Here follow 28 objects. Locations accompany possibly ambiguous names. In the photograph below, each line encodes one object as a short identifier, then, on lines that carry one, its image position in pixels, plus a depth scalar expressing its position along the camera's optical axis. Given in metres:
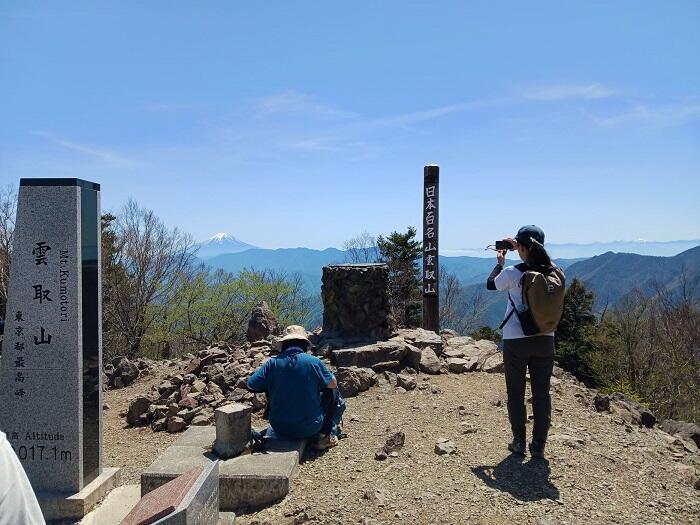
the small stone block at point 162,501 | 3.40
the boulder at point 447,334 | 12.22
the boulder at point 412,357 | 9.70
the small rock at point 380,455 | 5.80
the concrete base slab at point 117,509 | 4.69
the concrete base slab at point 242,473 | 5.03
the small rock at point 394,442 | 5.98
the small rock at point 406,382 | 8.57
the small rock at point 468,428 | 6.53
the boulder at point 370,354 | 9.40
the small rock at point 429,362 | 9.53
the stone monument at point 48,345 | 4.94
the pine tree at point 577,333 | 21.02
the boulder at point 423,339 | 10.48
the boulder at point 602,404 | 7.76
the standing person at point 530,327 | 5.14
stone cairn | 10.55
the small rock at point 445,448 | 5.86
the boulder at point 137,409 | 8.73
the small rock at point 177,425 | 8.11
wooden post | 12.37
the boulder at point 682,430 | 7.34
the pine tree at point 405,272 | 24.30
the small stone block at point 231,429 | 5.47
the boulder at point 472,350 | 9.91
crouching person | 5.67
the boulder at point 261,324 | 12.66
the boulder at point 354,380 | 8.37
